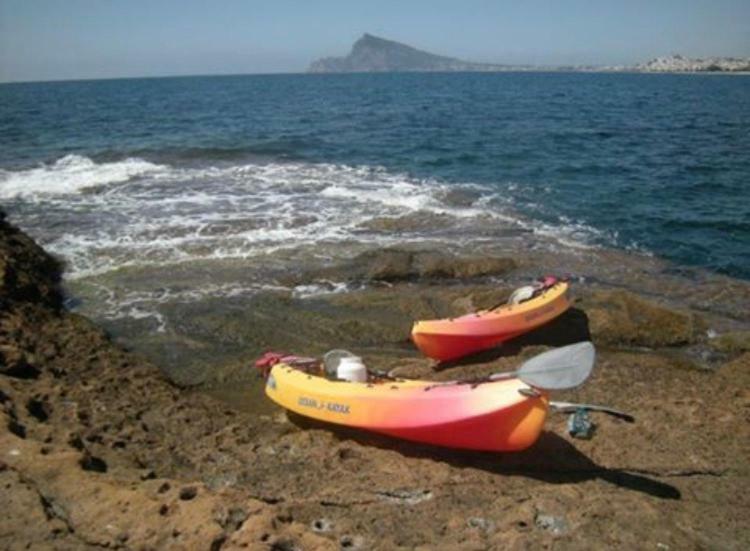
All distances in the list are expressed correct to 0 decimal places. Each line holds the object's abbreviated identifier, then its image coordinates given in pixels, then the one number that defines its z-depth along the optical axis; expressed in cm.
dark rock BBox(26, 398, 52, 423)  546
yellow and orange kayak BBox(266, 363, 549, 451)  550
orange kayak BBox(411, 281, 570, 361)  819
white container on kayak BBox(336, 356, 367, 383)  671
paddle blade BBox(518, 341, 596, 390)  523
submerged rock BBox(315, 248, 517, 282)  1141
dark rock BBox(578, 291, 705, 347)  895
